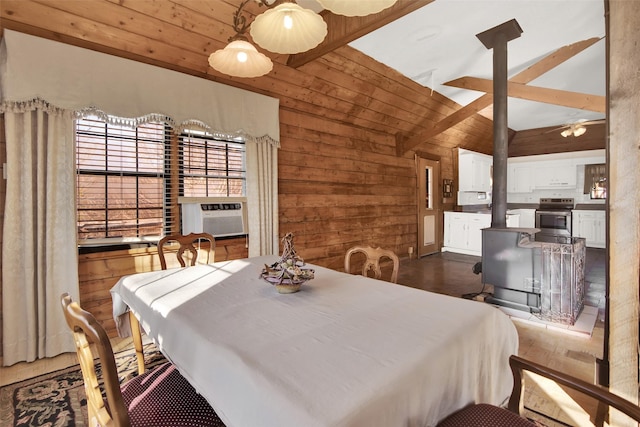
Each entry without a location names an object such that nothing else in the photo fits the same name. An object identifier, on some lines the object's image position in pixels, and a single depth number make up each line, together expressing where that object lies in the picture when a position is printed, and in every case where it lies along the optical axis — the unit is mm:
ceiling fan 5421
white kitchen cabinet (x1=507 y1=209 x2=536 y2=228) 7238
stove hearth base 3027
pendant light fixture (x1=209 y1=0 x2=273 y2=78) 1689
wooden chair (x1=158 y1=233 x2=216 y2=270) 2303
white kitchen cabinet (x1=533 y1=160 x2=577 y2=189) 7160
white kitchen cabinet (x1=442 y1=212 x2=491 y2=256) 6309
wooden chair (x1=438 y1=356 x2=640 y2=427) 935
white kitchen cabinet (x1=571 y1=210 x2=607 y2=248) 6684
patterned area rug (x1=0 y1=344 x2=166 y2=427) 1730
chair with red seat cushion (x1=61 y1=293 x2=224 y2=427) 834
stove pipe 3648
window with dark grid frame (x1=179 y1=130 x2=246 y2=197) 3160
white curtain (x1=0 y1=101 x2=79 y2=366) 2232
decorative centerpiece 1535
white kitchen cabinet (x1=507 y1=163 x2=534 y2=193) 7801
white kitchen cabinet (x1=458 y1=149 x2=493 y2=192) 6863
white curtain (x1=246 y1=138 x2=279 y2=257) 3469
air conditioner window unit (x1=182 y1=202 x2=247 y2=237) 3154
